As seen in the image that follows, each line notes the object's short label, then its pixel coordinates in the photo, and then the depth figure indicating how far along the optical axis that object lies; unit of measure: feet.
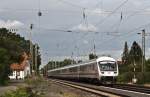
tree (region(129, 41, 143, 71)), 540.03
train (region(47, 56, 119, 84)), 180.24
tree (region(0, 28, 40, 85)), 186.78
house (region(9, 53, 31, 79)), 353.96
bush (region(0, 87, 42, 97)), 76.02
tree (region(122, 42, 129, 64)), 486.14
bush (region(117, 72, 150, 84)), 234.50
